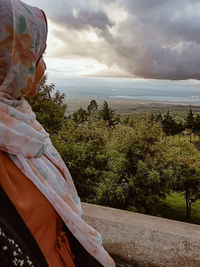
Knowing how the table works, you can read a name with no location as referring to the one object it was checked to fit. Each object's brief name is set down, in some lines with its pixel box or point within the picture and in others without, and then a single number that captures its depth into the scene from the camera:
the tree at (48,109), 9.37
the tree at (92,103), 42.35
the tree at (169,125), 48.00
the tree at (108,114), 39.78
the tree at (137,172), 6.95
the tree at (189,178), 10.23
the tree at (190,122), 52.28
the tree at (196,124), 52.67
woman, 0.89
